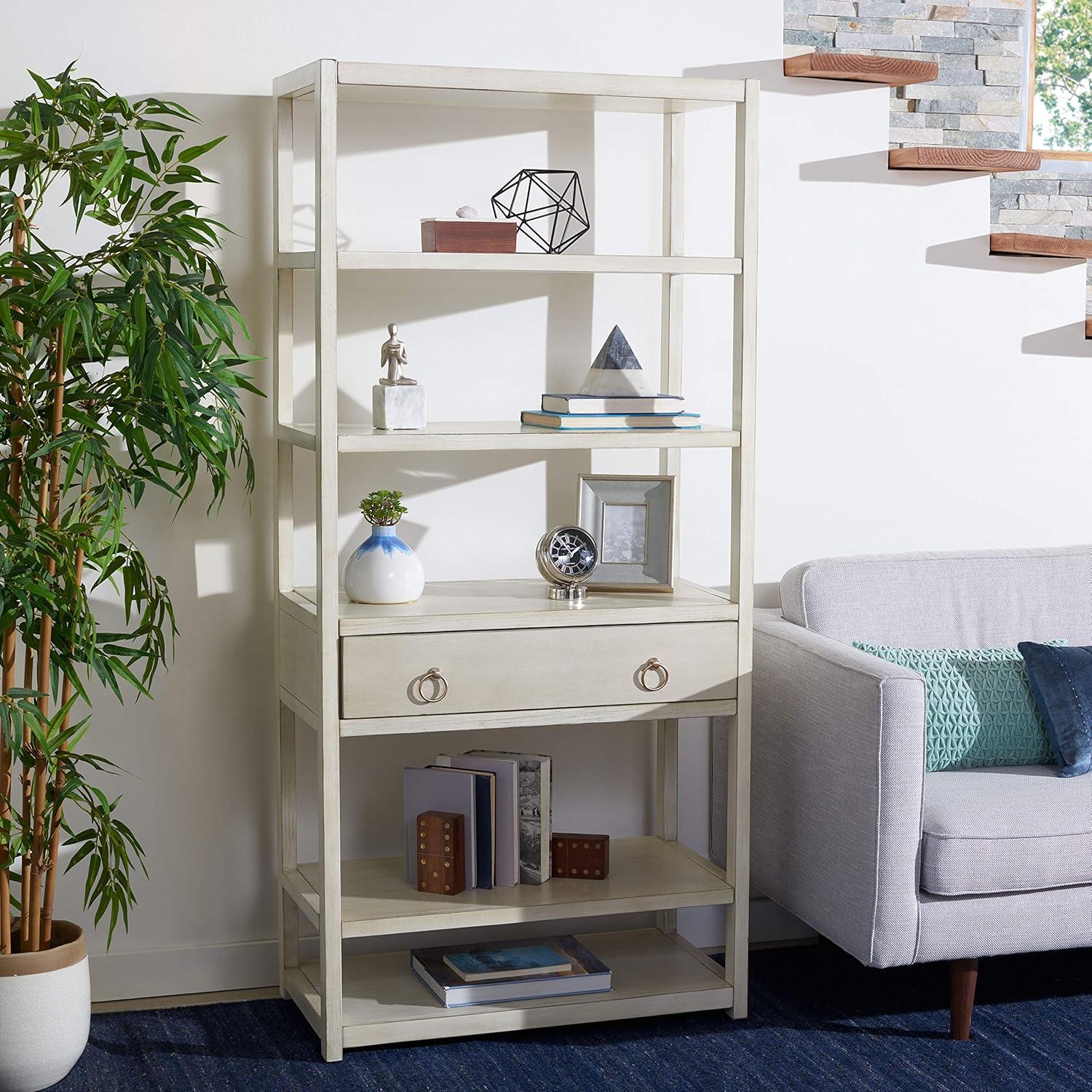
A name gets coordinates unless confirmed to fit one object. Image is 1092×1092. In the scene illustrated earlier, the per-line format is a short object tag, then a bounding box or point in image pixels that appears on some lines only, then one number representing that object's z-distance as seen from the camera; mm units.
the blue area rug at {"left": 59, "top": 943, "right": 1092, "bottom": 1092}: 2547
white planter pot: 2426
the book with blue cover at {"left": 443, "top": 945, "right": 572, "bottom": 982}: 2750
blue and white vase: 2666
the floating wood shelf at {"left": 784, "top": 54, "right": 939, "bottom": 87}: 3094
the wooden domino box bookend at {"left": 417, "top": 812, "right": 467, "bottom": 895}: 2746
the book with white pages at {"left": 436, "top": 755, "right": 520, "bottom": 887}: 2799
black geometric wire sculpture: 2934
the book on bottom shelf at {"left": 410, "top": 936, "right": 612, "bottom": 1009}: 2715
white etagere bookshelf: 2537
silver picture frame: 2871
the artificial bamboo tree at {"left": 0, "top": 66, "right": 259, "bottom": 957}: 2311
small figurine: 2662
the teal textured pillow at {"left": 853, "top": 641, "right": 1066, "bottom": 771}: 2857
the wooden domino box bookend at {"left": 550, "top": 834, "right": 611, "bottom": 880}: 2861
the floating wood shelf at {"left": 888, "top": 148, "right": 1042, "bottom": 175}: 3205
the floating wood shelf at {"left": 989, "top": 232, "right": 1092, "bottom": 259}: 3311
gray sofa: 2564
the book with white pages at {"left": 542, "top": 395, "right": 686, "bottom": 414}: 2693
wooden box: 2613
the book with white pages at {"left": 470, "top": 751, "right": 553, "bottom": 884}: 2828
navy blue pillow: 2814
